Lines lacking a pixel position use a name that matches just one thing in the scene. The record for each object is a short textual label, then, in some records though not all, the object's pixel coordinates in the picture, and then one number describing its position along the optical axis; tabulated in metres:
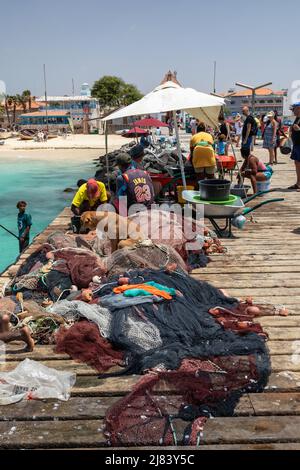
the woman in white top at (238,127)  22.88
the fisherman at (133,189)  7.03
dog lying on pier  5.73
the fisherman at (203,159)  8.91
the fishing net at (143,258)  5.10
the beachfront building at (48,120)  78.81
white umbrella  7.48
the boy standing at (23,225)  9.91
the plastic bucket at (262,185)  10.51
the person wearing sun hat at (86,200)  7.14
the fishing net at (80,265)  4.86
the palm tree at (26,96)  94.31
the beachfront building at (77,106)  88.09
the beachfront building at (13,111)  88.31
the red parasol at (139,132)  30.17
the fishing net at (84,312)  3.86
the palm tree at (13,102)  90.56
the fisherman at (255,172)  10.23
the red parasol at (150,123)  24.98
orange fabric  4.11
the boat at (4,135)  63.96
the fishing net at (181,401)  2.79
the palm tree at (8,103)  88.08
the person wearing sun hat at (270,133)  14.69
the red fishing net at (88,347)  3.61
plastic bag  3.20
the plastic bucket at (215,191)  6.82
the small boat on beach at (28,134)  61.56
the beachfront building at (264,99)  124.65
